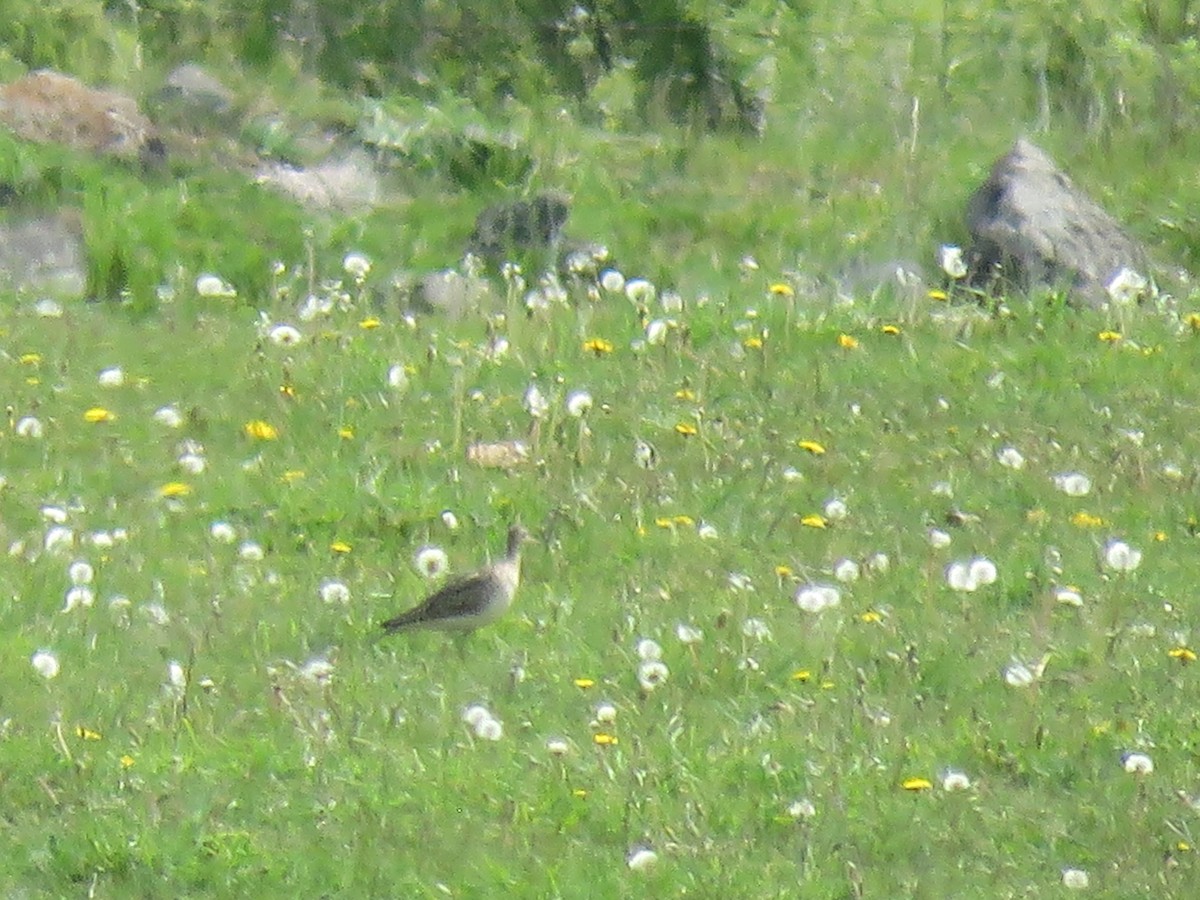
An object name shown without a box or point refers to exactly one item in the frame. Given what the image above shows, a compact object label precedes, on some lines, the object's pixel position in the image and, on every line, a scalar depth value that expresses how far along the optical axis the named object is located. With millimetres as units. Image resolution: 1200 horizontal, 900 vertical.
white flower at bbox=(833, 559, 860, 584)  15328
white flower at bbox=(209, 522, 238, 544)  16109
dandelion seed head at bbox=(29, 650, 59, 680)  13328
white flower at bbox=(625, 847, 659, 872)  11039
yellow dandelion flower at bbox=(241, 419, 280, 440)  18422
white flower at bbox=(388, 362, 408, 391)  19250
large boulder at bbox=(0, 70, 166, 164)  25297
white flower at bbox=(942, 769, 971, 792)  12047
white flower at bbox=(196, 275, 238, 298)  22281
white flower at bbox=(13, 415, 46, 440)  18344
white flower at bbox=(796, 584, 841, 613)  14594
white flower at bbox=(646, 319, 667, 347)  20344
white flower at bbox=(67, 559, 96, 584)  14930
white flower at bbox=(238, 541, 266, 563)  15719
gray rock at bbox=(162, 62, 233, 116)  26359
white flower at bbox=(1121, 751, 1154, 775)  12148
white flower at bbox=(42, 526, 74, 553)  15680
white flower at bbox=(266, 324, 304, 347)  20406
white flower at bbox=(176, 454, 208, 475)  17547
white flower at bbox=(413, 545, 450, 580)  15453
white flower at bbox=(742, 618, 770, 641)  14102
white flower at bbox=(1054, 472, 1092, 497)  17078
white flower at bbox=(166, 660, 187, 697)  13156
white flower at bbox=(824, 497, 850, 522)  16766
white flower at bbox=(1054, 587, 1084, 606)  14781
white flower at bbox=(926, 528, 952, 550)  15906
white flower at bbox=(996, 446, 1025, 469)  17656
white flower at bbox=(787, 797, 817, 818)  11625
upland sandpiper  13719
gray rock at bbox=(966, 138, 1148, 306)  22469
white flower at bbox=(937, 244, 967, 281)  21125
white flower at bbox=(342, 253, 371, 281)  22187
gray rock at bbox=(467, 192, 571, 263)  23734
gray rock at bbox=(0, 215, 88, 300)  22973
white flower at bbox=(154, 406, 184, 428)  18703
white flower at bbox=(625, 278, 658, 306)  21406
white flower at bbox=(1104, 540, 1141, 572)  15242
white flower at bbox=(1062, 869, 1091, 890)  11016
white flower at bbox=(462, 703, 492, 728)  12719
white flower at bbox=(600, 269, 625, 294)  22000
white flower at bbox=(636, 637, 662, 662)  13766
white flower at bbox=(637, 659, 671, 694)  13367
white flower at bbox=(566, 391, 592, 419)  18391
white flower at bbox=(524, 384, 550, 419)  18406
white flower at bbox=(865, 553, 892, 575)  15547
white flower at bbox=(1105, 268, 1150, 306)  21484
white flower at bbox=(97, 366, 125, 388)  19669
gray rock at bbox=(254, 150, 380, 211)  25172
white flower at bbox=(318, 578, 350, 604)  14867
